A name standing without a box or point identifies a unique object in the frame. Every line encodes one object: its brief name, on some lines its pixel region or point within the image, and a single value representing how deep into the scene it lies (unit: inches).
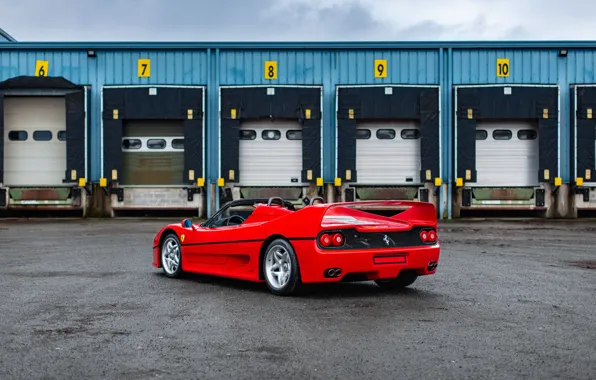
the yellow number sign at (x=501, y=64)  976.3
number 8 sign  978.1
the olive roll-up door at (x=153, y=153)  974.4
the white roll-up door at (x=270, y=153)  977.5
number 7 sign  981.2
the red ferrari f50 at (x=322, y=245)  308.3
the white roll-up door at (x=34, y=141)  981.8
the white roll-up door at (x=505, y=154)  979.3
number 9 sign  975.6
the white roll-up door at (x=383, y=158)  977.5
